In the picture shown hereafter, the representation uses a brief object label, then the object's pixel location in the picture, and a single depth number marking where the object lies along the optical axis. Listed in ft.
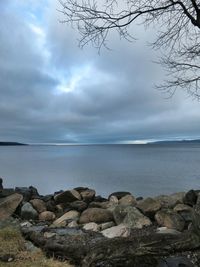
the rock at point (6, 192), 26.13
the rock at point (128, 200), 24.60
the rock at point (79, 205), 23.16
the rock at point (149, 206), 20.41
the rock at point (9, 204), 21.02
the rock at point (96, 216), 20.21
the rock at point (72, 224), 19.57
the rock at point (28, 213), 22.12
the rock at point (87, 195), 26.05
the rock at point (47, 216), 22.51
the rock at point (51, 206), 24.28
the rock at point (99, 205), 23.59
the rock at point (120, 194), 28.79
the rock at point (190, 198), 22.82
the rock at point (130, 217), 19.11
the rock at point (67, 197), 25.28
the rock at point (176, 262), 8.65
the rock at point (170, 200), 22.19
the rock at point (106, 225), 19.02
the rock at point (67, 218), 20.88
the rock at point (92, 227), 18.76
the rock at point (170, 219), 18.59
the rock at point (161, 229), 17.73
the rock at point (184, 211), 19.52
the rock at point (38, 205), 23.47
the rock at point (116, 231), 16.23
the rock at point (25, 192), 25.80
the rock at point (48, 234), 15.15
